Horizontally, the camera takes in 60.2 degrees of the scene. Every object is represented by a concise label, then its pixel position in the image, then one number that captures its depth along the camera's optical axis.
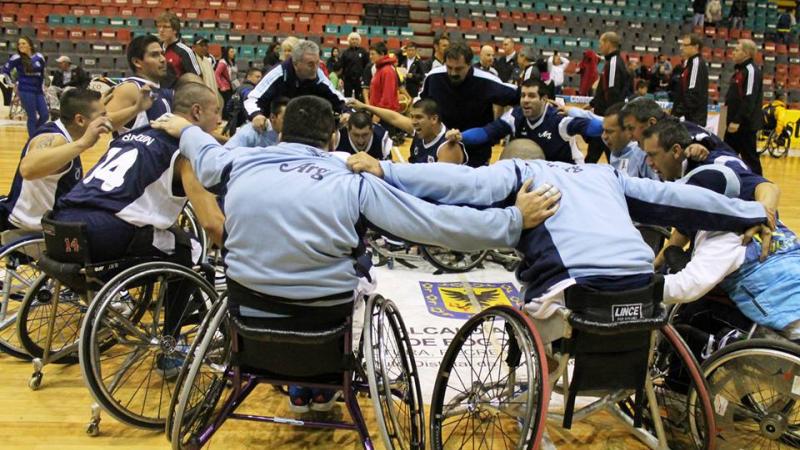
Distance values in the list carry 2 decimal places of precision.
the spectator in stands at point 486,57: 7.72
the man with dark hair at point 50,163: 2.78
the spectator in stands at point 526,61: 8.67
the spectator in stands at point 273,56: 10.71
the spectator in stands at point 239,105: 6.68
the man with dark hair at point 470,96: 4.82
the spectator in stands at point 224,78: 11.98
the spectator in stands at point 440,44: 7.94
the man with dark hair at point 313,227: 1.91
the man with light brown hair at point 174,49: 5.81
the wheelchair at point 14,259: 2.91
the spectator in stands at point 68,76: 12.24
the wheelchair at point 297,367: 1.94
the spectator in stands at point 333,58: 13.19
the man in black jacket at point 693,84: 7.26
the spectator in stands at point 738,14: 19.55
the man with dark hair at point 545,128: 4.39
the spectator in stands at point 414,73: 11.09
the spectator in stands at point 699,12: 19.06
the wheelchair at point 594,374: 1.90
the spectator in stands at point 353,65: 11.09
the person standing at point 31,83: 9.00
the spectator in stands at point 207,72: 6.77
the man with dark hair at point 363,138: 4.37
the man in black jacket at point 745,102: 7.32
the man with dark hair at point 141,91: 3.67
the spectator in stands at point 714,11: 18.94
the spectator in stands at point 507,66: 11.12
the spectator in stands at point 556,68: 11.63
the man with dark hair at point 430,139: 4.43
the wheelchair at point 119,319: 2.32
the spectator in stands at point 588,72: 10.49
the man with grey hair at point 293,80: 4.46
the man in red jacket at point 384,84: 8.91
